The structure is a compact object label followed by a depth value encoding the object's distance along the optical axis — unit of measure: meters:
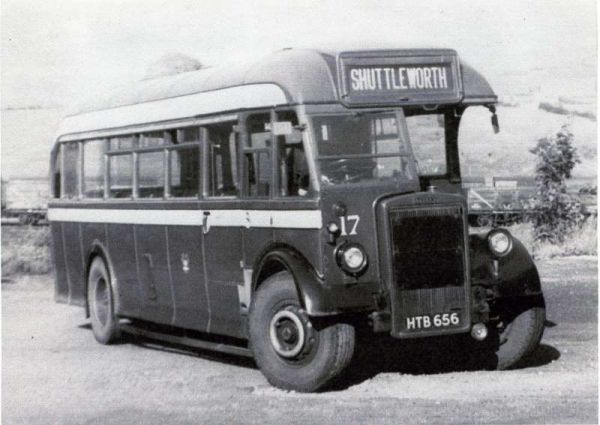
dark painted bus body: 10.58
